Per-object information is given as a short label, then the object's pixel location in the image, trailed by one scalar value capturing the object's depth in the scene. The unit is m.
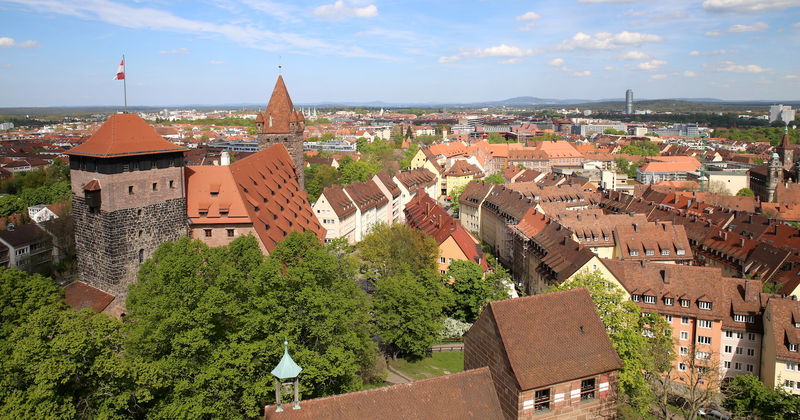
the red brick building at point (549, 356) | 23.89
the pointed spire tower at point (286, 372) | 20.20
